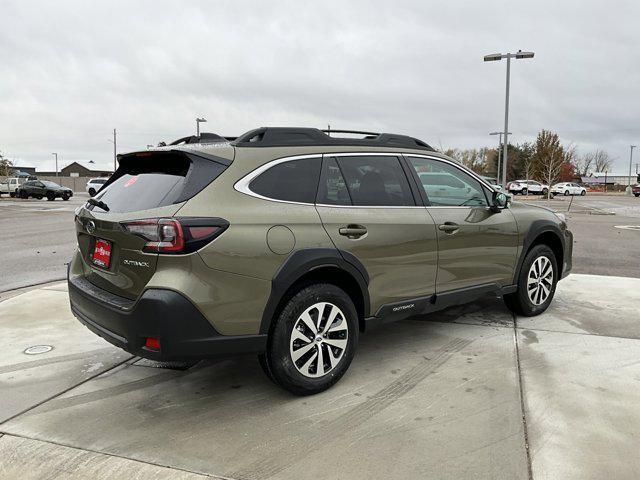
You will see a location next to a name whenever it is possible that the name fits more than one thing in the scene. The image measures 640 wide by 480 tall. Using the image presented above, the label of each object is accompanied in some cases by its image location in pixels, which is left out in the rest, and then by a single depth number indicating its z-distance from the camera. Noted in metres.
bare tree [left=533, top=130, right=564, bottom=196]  50.49
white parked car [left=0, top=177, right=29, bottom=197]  44.62
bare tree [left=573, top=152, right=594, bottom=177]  108.44
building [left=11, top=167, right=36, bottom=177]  128.32
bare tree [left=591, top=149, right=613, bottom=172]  109.04
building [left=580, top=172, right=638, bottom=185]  108.39
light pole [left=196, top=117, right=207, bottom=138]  41.53
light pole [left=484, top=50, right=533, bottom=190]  23.86
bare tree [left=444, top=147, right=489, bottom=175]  83.68
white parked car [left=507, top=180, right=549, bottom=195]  51.84
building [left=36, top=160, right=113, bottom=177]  118.70
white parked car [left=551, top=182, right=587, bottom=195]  54.72
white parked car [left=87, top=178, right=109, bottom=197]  44.65
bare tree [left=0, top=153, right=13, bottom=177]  73.12
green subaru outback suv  2.97
